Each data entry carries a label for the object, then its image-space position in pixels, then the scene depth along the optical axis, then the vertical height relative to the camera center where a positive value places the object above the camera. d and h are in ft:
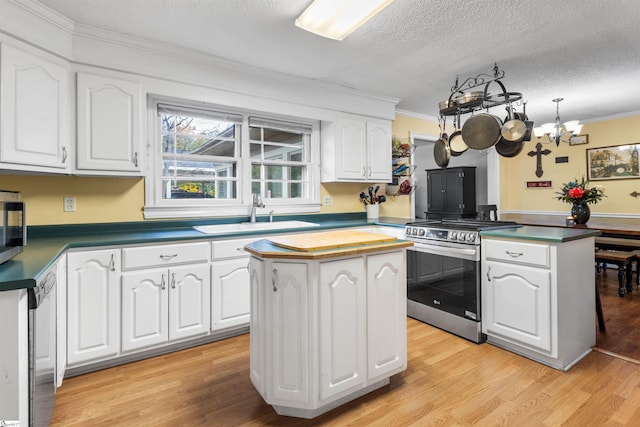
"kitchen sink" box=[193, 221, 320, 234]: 9.31 -0.32
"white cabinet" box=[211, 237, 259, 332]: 8.45 -1.78
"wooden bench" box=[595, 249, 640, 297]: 11.93 -1.66
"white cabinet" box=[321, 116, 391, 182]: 11.82 +2.39
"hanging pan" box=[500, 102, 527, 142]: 8.74 +2.28
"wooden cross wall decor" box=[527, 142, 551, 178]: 14.95 +2.83
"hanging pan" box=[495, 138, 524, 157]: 9.12 +1.87
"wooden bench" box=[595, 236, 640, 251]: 12.69 -1.12
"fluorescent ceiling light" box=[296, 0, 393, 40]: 6.29 +3.93
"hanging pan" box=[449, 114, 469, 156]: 10.04 +2.16
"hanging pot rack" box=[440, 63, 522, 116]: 8.63 +2.99
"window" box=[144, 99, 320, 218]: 9.50 +1.70
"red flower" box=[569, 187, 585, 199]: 12.19 +0.79
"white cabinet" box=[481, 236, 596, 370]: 7.11 -1.89
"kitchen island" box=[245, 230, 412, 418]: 5.28 -1.70
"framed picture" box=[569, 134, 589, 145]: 17.32 +3.91
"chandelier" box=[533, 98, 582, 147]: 13.39 +3.51
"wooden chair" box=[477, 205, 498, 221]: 15.40 +0.18
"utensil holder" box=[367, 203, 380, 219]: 13.06 +0.16
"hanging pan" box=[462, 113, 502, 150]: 8.80 +2.26
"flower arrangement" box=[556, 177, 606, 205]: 12.21 +0.71
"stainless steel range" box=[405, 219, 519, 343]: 8.50 -1.64
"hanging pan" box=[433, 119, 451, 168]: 10.38 +1.99
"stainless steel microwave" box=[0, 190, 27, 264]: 4.95 -0.12
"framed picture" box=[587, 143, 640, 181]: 15.84 +2.56
